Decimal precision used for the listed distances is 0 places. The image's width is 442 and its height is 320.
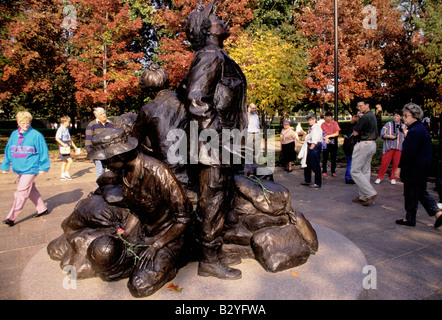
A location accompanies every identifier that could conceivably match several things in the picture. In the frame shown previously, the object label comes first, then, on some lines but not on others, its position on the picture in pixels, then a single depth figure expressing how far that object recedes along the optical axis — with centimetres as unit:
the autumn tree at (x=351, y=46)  2092
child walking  938
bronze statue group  286
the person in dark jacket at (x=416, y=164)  508
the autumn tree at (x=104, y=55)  1447
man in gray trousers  653
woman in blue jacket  555
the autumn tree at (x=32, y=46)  1484
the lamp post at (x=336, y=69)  1030
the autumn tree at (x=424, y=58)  1922
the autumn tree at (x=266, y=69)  1266
